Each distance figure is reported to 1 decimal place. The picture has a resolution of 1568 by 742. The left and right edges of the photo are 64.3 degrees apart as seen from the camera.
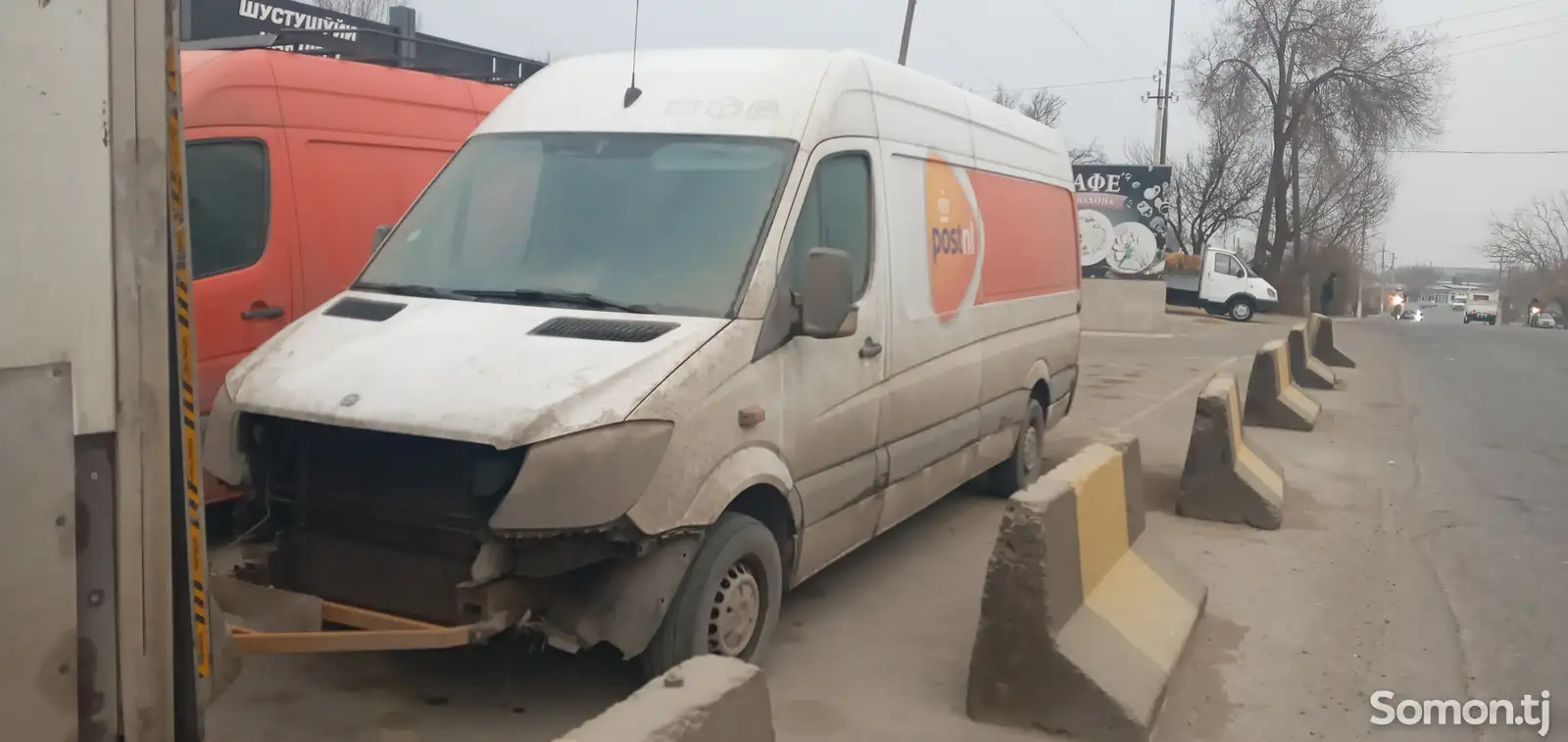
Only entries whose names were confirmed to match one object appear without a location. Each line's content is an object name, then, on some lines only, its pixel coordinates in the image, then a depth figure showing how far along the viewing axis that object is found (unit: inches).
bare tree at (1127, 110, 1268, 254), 1908.2
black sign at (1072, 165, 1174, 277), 1170.6
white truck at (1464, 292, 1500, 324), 2997.0
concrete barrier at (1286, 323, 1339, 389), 592.4
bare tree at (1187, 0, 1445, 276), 1561.3
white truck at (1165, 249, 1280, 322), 1354.6
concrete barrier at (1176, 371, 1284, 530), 299.0
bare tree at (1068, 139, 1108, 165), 2211.0
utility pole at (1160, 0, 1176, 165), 1713.8
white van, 157.8
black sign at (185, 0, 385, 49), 461.7
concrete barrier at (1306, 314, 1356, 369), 718.5
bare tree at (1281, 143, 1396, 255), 1717.5
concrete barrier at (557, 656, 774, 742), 102.8
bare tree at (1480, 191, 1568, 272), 3676.2
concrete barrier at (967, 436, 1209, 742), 167.5
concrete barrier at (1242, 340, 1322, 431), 459.8
